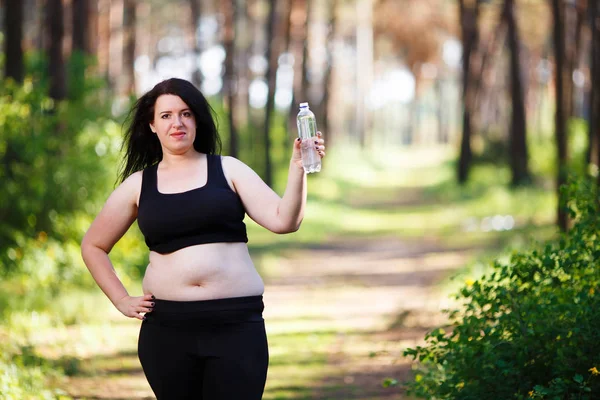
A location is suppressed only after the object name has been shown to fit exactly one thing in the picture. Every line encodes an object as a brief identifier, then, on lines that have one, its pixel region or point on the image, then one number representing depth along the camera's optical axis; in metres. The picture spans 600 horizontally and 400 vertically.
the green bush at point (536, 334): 9.09
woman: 7.06
